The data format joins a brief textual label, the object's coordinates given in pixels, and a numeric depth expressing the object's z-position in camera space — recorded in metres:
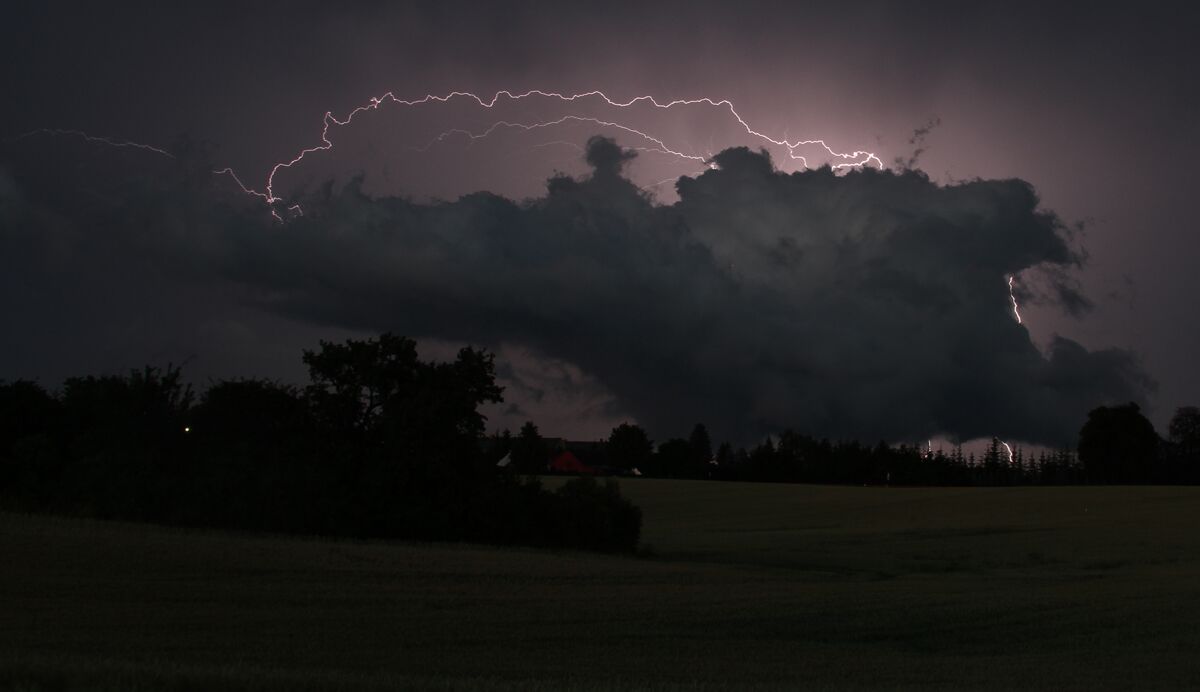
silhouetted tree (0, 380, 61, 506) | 48.31
